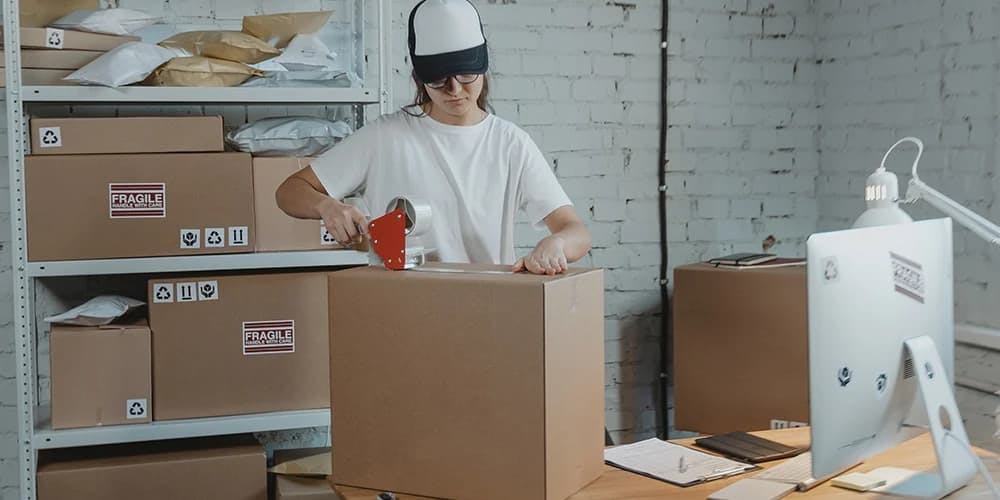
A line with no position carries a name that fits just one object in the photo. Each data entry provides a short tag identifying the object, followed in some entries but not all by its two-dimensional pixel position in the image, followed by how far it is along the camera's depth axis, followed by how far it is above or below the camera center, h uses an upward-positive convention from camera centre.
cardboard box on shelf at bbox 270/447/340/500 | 2.72 -0.67
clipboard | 1.78 -0.42
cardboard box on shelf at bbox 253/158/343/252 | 2.81 +0.01
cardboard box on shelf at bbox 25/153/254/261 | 2.67 +0.06
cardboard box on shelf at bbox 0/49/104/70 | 2.67 +0.43
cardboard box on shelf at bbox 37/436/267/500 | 2.66 -0.63
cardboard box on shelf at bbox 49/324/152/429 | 2.68 -0.38
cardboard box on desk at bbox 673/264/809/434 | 3.05 -0.38
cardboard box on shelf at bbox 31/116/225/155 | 2.67 +0.24
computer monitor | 1.49 -0.19
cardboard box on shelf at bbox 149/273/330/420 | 2.76 -0.31
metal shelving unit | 2.64 -0.10
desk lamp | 1.78 +0.02
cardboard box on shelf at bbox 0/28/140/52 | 2.65 +0.48
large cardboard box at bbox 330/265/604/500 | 1.55 -0.24
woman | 2.27 +0.11
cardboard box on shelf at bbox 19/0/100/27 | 2.71 +0.56
